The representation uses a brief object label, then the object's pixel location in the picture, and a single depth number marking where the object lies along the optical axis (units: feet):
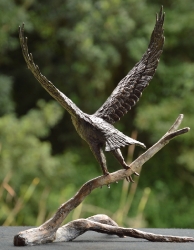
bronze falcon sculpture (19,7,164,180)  15.64
